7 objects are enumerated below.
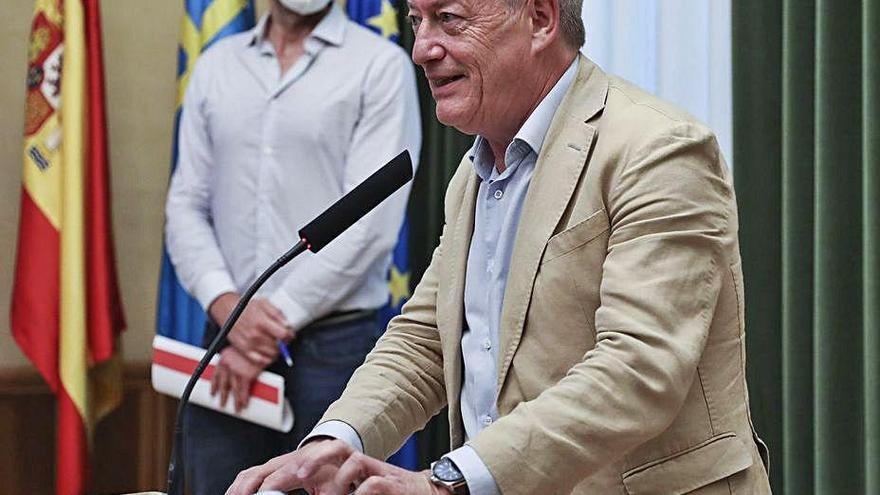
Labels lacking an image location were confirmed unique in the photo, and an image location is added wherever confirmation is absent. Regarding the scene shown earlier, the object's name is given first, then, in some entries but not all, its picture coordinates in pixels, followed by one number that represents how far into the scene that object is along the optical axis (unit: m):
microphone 1.56
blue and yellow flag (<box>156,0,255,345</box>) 3.90
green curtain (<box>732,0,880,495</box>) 2.45
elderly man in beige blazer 1.39
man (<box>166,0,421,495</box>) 3.27
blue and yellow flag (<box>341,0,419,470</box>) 3.84
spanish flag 3.82
